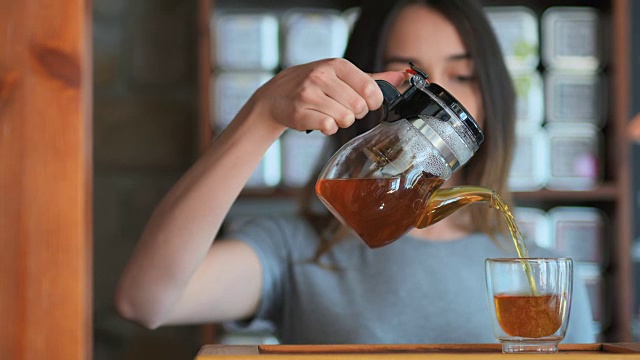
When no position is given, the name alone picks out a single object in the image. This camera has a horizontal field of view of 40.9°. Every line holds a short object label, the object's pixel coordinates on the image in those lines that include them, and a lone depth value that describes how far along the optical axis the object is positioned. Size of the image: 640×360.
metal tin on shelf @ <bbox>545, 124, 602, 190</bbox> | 2.17
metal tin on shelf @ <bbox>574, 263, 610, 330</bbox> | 2.19
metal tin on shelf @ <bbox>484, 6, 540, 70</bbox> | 2.15
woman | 1.44
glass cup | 0.86
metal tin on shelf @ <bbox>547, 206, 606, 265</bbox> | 2.19
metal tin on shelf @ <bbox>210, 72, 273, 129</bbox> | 2.15
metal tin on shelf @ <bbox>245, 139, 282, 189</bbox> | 2.16
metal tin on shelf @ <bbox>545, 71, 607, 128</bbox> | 2.17
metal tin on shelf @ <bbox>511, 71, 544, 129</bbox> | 2.16
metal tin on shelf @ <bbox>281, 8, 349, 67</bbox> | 2.12
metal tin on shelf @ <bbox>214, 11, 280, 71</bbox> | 2.14
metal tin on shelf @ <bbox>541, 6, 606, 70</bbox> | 2.18
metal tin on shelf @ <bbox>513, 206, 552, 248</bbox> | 2.19
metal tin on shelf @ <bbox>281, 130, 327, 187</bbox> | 2.15
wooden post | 0.63
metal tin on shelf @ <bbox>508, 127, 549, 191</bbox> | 2.16
